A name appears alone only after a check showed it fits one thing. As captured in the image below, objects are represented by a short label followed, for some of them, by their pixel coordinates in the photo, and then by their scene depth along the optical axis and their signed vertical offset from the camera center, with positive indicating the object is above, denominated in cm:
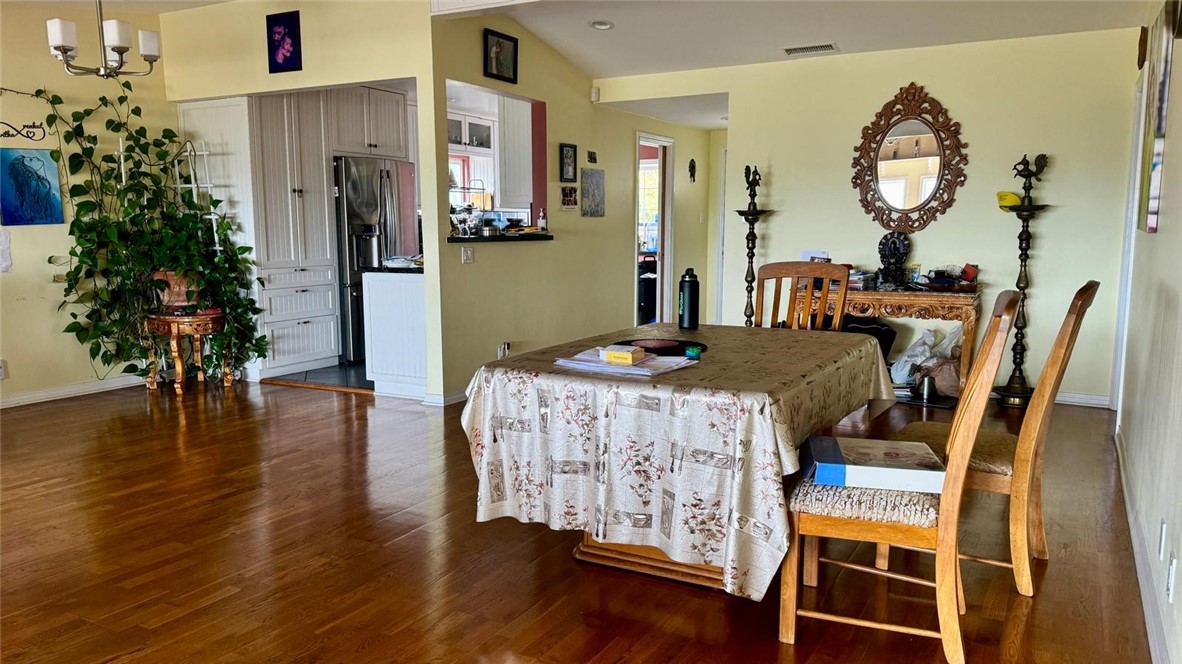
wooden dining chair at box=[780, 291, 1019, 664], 202 -72
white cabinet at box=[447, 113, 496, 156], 769 +94
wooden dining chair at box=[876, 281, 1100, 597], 220 -69
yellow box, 243 -37
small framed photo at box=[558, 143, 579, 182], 616 +53
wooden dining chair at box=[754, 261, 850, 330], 349 -22
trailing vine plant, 530 -8
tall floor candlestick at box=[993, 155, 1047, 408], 499 -32
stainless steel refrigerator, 641 +8
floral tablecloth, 211 -60
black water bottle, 310 -28
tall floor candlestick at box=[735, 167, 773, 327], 585 +8
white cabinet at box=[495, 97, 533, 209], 602 +60
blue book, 209 -62
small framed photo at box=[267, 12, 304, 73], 529 +123
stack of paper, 236 -40
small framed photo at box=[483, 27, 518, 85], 529 +115
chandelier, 369 +89
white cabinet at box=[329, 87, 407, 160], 636 +89
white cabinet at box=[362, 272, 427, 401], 537 -68
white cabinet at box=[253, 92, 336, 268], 587 +36
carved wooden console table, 498 -47
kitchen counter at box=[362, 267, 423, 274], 534 -26
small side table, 538 -63
